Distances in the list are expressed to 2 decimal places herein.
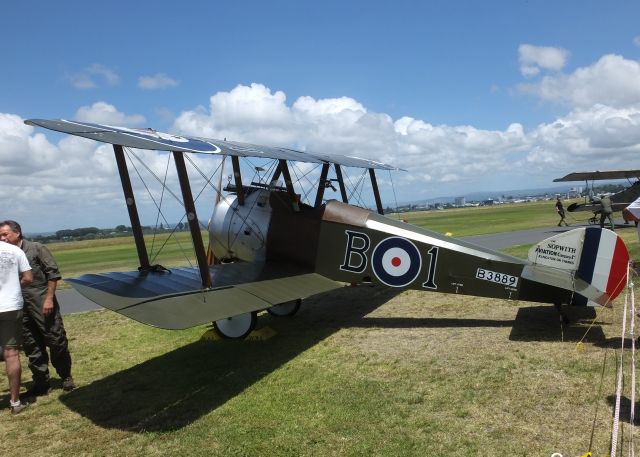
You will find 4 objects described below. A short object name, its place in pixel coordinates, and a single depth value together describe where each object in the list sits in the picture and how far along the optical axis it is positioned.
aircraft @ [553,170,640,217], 21.50
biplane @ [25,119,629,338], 5.34
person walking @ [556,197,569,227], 25.19
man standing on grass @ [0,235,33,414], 4.45
